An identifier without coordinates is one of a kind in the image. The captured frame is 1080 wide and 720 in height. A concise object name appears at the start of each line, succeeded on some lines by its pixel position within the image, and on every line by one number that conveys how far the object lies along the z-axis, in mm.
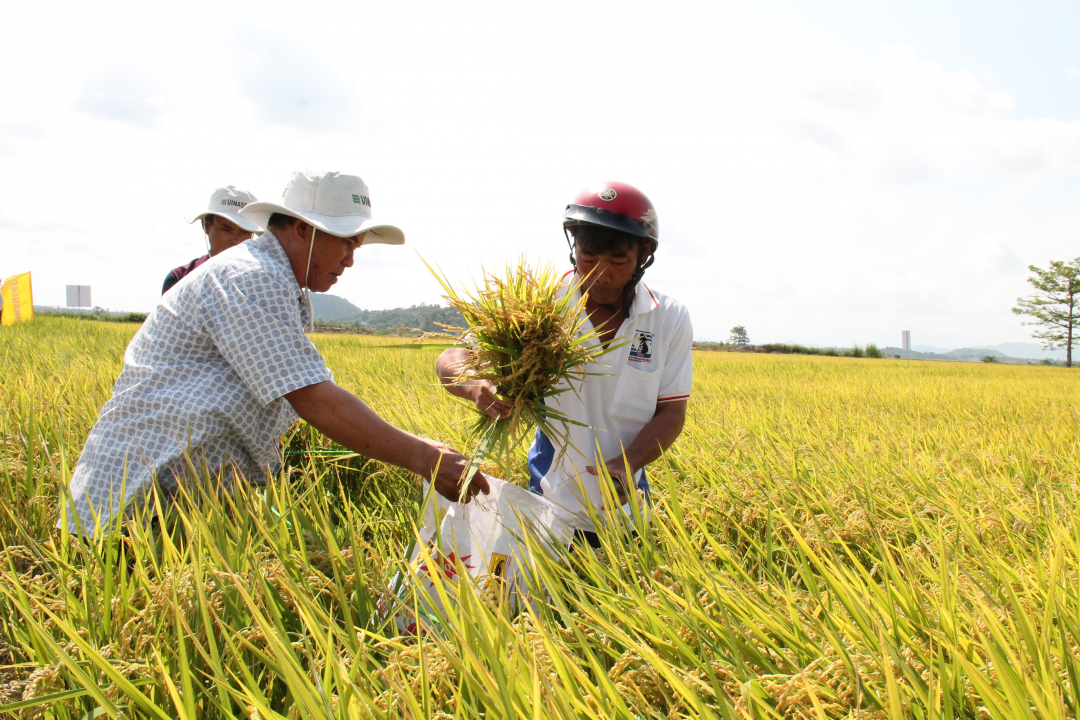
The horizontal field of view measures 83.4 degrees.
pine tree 40656
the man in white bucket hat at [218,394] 1761
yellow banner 14945
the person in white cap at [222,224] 3645
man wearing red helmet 2018
